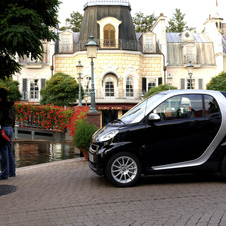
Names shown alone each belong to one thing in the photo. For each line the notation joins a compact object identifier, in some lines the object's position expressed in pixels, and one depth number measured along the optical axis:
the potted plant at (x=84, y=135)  11.76
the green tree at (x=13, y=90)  34.88
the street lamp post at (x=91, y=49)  14.98
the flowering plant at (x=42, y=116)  21.88
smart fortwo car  7.27
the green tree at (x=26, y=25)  10.79
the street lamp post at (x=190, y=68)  24.19
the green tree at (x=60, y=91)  32.66
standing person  8.50
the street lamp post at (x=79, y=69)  25.27
